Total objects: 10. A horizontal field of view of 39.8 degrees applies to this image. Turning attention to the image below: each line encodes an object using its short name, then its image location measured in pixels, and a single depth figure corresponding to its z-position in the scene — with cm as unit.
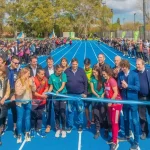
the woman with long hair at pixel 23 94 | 457
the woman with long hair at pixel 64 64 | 505
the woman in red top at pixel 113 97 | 434
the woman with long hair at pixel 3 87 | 455
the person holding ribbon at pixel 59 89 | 484
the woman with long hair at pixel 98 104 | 483
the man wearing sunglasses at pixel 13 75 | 493
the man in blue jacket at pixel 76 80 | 489
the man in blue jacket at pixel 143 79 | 441
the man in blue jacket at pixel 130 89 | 426
